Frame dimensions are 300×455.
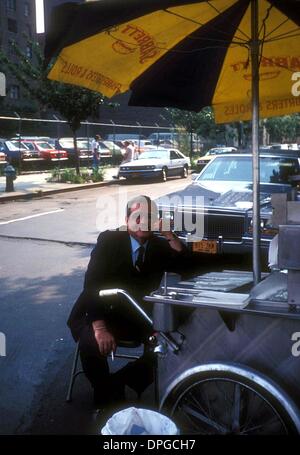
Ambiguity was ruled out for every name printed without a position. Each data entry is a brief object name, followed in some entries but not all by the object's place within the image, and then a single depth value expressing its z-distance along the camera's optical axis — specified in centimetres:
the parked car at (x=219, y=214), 729
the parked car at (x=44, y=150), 2840
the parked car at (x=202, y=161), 2771
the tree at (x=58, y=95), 2147
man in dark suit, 361
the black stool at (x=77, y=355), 379
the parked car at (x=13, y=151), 2684
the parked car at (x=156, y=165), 2384
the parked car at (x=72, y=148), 3039
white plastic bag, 251
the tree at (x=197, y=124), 3386
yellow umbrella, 344
